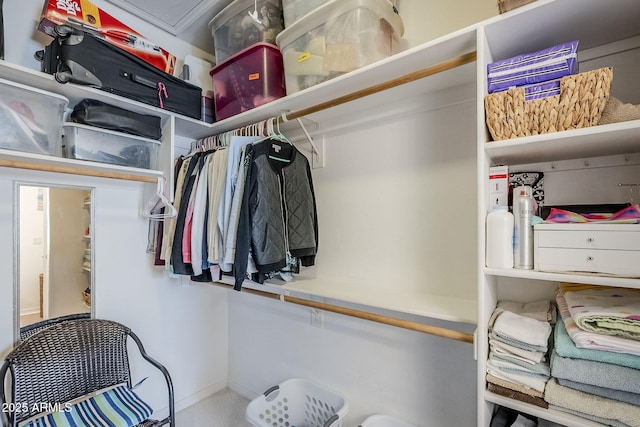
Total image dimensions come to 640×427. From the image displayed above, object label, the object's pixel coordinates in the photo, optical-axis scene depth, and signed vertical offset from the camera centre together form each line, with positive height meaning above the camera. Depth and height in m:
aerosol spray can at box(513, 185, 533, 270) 0.91 -0.05
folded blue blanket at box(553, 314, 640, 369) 0.77 -0.37
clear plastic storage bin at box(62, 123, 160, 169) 1.46 +0.37
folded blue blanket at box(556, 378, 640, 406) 0.77 -0.47
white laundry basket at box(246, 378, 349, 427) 1.68 -1.09
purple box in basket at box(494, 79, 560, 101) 0.86 +0.36
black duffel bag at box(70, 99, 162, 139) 1.46 +0.50
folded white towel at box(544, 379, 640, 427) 0.76 -0.50
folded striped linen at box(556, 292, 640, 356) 0.76 -0.33
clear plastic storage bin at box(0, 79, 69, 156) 1.26 +0.44
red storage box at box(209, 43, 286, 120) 1.57 +0.76
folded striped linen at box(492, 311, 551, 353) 0.89 -0.35
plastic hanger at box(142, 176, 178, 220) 1.68 +0.07
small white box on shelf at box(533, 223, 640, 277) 0.76 -0.09
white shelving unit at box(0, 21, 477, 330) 1.12 +0.56
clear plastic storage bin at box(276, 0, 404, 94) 1.26 +0.77
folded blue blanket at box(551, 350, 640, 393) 0.76 -0.42
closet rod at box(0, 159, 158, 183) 1.25 +0.22
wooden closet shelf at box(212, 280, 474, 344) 1.04 -0.41
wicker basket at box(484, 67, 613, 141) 0.79 +0.30
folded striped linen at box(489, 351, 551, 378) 0.89 -0.45
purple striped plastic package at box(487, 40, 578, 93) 0.85 +0.44
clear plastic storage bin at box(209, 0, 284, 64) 1.61 +1.06
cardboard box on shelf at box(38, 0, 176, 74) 1.37 +0.95
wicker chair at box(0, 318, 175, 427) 1.35 -0.71
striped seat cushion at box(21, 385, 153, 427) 1.34 -0.91
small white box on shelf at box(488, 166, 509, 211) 1.01 +0.10
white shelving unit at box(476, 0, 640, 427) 0.84 +0.21
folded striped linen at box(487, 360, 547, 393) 0.88 -0.49
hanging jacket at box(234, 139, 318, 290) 1.34 +0.03
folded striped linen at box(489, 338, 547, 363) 0.89 -0.41
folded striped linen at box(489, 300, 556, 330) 1.01 -0.34
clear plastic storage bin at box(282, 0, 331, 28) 1.43 +1.01
